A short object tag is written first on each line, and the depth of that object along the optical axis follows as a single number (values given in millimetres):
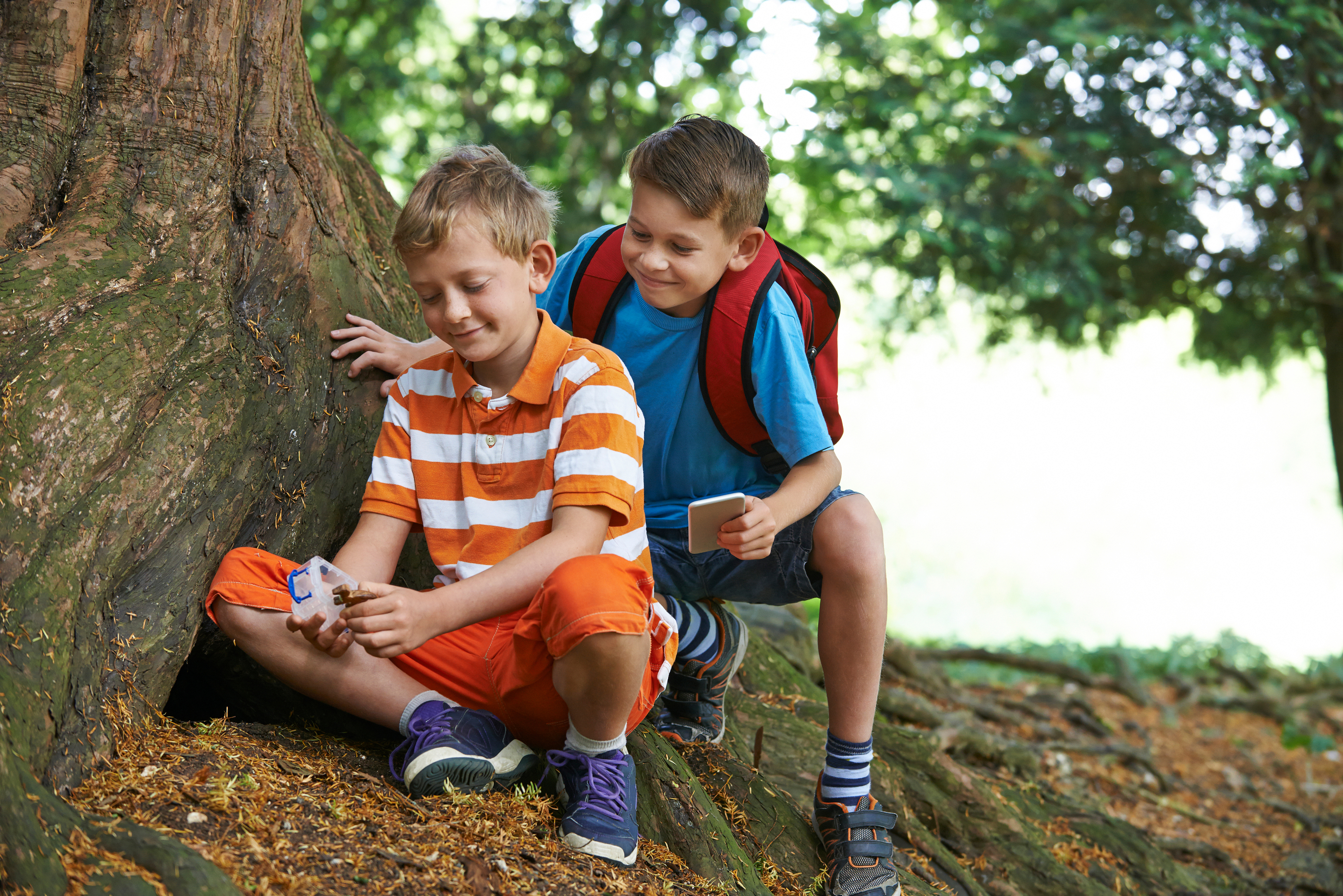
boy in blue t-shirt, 2494
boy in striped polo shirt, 2041
